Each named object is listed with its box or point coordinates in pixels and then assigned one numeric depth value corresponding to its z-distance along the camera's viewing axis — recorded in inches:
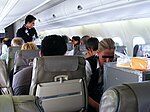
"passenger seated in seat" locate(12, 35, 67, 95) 70.1
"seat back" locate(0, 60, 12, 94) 70.2
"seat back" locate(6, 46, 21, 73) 125.0
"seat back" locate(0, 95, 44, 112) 26.4
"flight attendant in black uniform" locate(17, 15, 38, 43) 162.6
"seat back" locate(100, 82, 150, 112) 27.9
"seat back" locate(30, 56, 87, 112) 62.1
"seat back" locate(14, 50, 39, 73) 97.9
